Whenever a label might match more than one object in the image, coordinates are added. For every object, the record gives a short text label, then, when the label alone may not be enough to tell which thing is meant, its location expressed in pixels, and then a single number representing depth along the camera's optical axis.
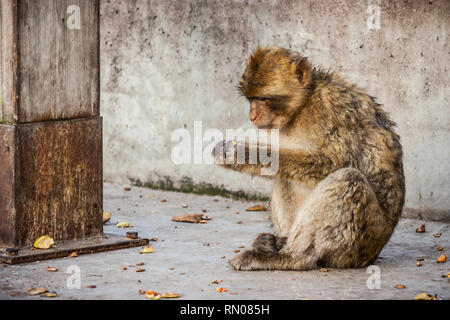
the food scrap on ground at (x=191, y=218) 7.07
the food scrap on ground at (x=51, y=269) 5.21
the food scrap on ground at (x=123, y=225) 6.80
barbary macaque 5.13
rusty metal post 5.57
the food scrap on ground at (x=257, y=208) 7.64
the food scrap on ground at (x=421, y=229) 6.68
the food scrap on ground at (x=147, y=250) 5.87
